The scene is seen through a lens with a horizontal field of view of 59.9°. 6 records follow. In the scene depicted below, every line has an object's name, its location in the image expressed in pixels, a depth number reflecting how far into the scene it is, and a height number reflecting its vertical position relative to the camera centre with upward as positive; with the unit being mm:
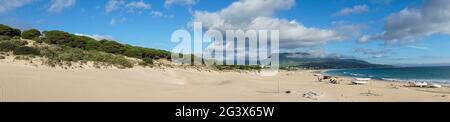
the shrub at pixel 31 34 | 50628 +4107
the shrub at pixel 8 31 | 46969 +4168
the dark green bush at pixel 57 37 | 50594 +3702
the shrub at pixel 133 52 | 61125 +1974
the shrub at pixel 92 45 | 51091 +2669
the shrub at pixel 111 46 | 55953 +2681
